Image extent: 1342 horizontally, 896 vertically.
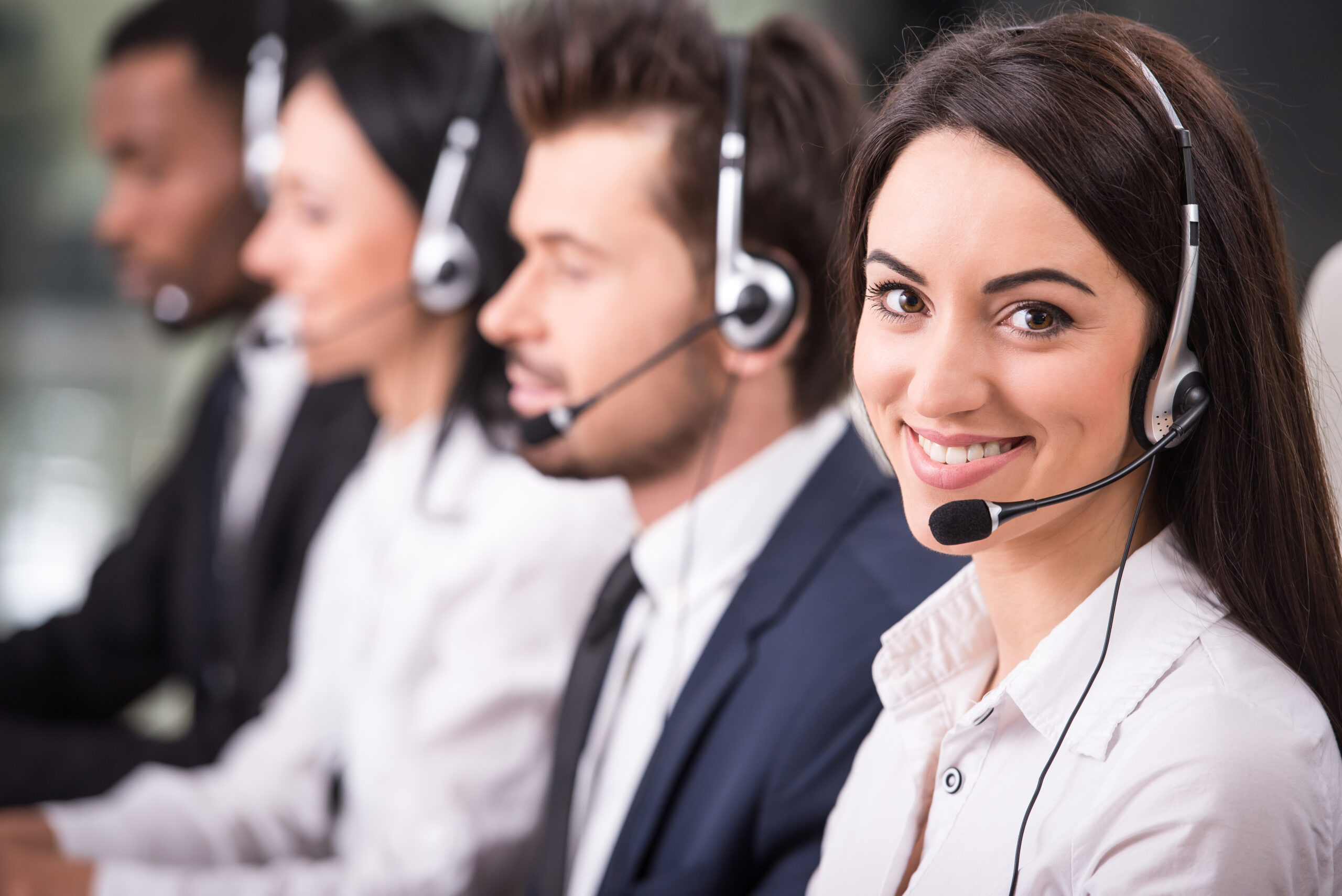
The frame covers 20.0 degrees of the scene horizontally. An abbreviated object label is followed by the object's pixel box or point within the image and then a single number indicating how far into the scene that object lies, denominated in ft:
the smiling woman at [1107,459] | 4.95
